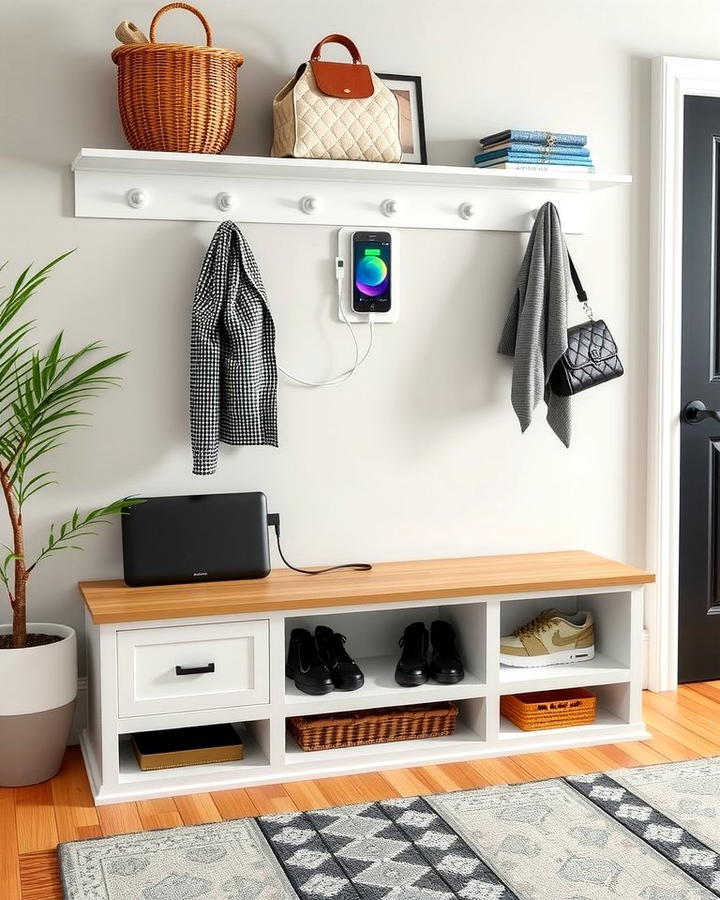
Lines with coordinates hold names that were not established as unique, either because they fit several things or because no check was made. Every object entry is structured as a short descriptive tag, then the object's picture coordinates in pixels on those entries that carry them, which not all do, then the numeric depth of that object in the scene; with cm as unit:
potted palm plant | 262
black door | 342
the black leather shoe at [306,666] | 279
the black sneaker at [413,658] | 288
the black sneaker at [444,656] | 290
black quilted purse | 316
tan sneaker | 308
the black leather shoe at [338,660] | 284
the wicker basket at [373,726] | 281
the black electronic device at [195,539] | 284
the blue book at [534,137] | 303
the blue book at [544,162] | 305
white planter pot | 261
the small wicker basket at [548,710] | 298
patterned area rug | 215
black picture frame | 308
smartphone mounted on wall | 308
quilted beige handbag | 281
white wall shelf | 284
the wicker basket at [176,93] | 268
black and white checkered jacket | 283
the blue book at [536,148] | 304
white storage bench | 263
